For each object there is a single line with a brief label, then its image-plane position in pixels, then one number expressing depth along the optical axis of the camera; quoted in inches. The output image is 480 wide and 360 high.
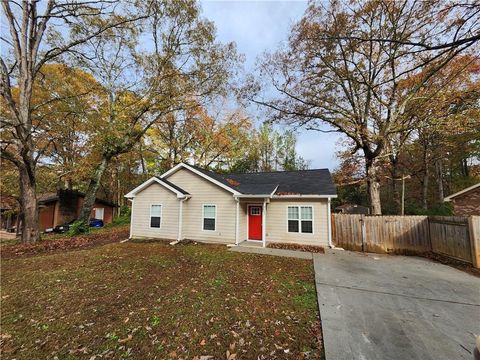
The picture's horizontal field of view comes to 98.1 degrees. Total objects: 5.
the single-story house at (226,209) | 437.4
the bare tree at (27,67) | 362.3
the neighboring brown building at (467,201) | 447.8
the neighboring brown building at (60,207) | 861.2
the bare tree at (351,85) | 391.2
